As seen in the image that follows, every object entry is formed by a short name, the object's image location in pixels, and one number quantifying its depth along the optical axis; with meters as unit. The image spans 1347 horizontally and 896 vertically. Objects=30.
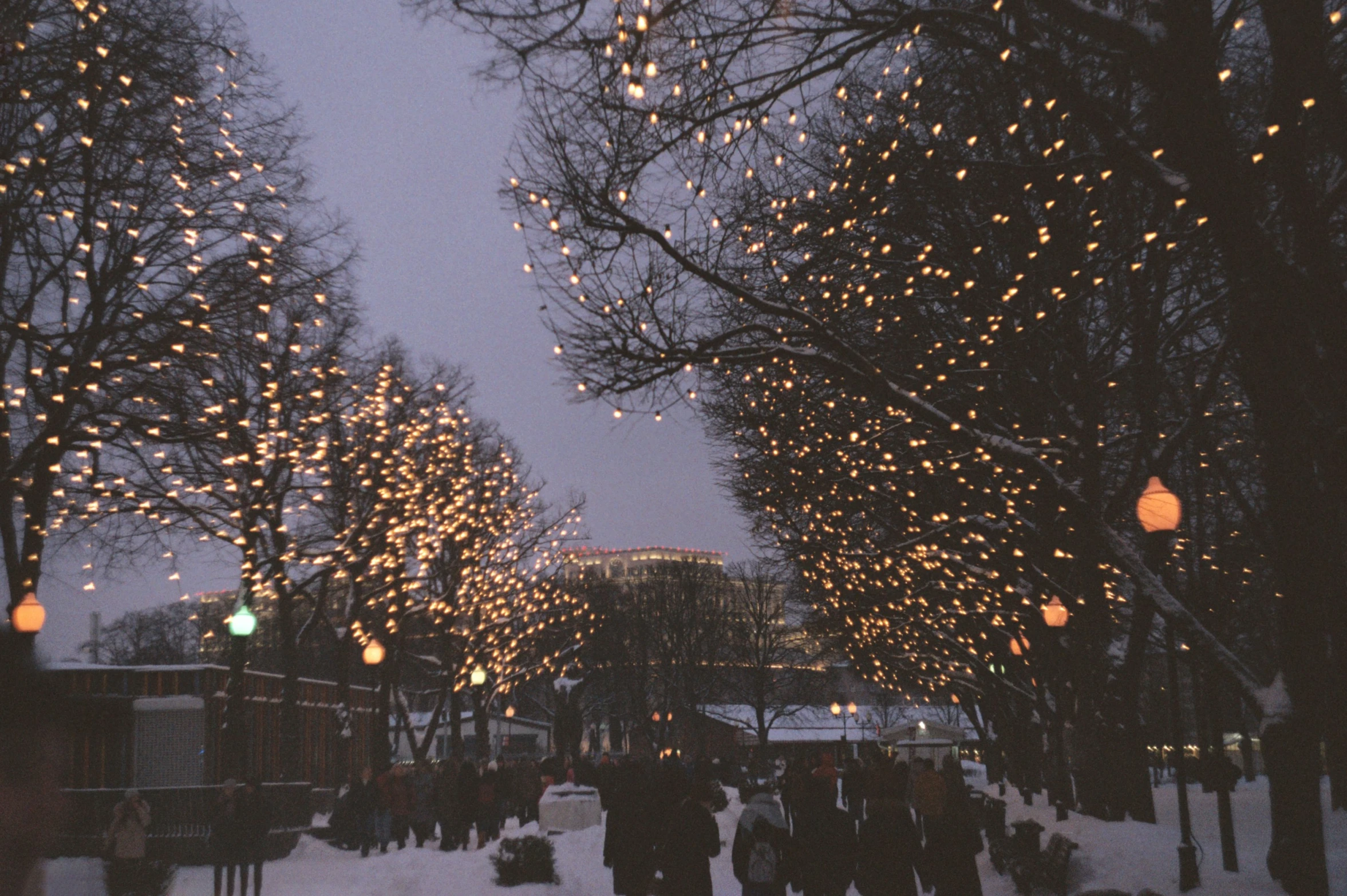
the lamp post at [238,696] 15.01
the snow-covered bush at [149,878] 8.50
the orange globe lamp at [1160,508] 11.57
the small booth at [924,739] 47.75
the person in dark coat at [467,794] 22.77
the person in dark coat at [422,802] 25.16
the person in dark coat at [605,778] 26.59
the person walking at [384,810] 22.70
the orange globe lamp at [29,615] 14.34
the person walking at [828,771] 13.62
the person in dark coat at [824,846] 11.48
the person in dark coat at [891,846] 10.18
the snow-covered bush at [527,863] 15.84
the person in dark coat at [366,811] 22.23
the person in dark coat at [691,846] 9.16
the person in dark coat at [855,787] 22.64
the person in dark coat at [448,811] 23.45
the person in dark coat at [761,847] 9.34
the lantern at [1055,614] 18.19
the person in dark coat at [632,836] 11.27
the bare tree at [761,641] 64.31
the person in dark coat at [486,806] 24.19
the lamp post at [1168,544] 10.88
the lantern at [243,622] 14.87
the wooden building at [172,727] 20.17
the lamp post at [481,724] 37.09
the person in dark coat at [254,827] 14.09
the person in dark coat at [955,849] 10.21
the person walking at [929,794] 12.65
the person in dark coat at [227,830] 13.46
